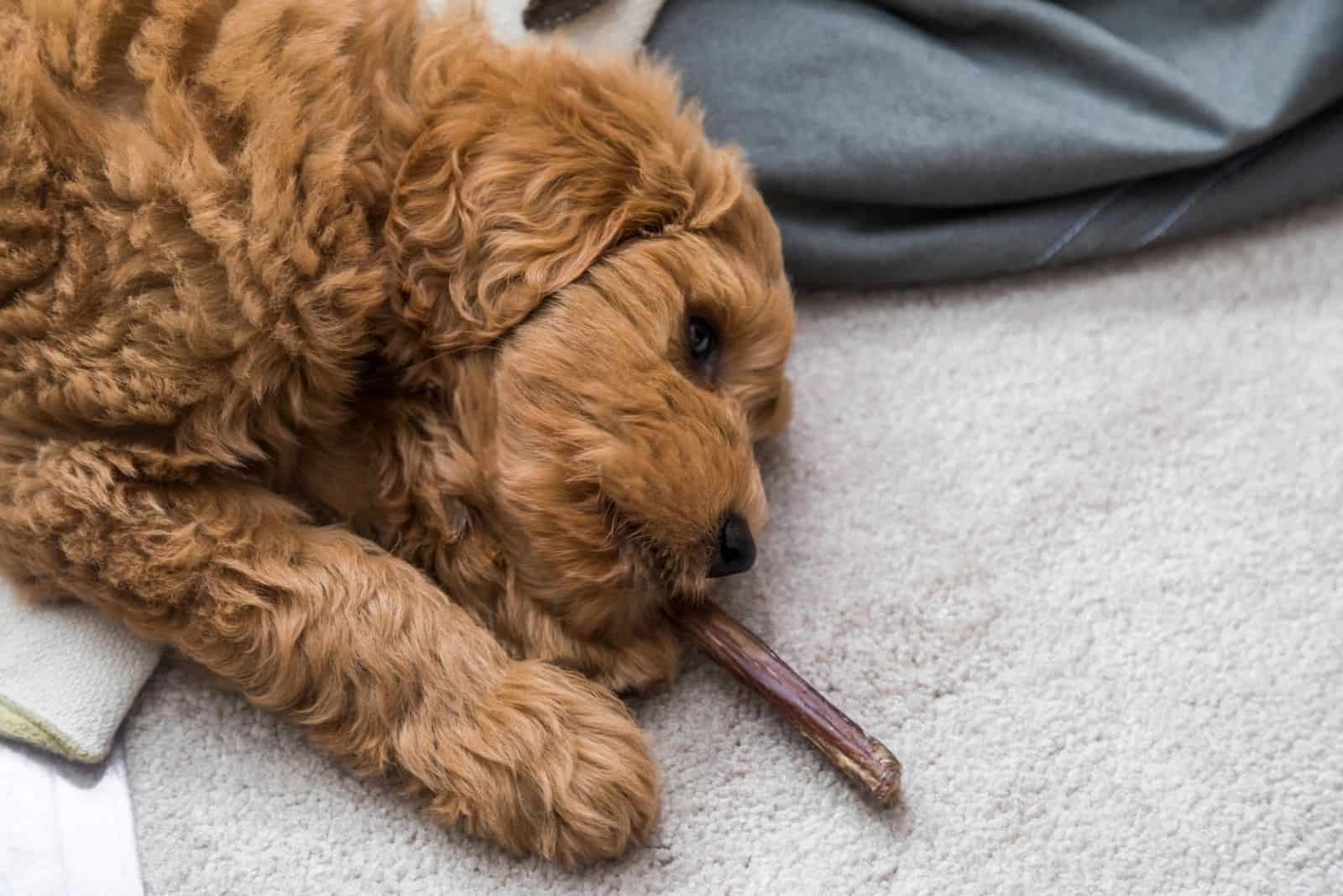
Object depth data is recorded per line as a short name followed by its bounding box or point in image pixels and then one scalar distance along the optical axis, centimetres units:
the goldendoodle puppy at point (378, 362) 125
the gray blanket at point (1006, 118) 144
